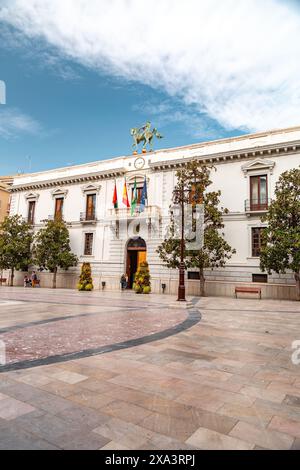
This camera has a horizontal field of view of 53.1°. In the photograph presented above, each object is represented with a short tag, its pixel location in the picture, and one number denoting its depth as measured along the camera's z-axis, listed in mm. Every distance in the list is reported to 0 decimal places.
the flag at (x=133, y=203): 23703
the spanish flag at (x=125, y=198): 24172
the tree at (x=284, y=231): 17578
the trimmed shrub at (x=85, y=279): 24844
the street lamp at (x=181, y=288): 13922
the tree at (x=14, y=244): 28406
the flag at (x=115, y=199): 24734
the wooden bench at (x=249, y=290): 19545
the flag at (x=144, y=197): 23453
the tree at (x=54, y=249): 26594
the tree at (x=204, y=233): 19906
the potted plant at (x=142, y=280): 22562
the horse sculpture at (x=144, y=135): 27734
